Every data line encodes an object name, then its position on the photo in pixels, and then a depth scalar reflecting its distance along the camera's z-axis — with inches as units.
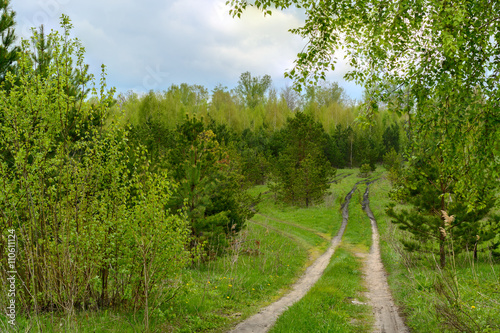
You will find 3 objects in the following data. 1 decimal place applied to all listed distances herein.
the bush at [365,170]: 1849.2
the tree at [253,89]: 2681.3
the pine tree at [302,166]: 1118.4
